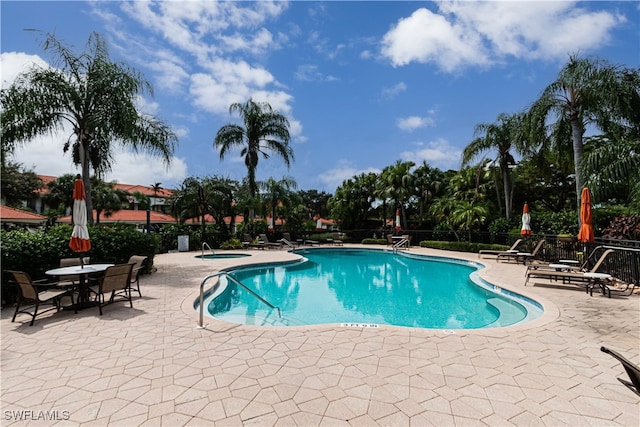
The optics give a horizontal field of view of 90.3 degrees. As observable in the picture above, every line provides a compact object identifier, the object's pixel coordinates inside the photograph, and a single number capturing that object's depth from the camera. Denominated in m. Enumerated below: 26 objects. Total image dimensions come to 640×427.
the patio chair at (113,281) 5.82
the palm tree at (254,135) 20.39
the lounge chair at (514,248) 13.73
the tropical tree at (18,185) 29.05
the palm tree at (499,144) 19.48
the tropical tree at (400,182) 24.88
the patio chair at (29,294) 5.12
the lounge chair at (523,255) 12.67
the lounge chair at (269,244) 21.17
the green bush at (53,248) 6.60
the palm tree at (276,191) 26.53
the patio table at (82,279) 5.85
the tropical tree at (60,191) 34.66
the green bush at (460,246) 17.57
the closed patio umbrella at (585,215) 8.86
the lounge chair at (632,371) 2.32
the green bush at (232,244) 19.79
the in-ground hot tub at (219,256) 16.17
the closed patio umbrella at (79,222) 6.24
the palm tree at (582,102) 11.80
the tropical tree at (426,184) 26.17
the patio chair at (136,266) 7.34
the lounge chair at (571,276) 7.62
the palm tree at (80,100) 9.48
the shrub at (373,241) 25.42
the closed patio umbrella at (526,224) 13.67
